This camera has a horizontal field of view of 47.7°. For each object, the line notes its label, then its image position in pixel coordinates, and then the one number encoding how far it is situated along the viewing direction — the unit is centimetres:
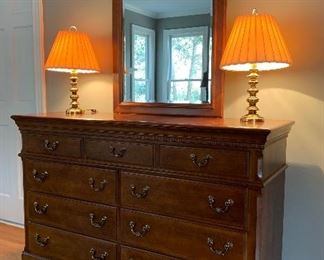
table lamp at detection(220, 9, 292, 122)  170
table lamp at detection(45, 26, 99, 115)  225
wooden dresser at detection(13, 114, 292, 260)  161
